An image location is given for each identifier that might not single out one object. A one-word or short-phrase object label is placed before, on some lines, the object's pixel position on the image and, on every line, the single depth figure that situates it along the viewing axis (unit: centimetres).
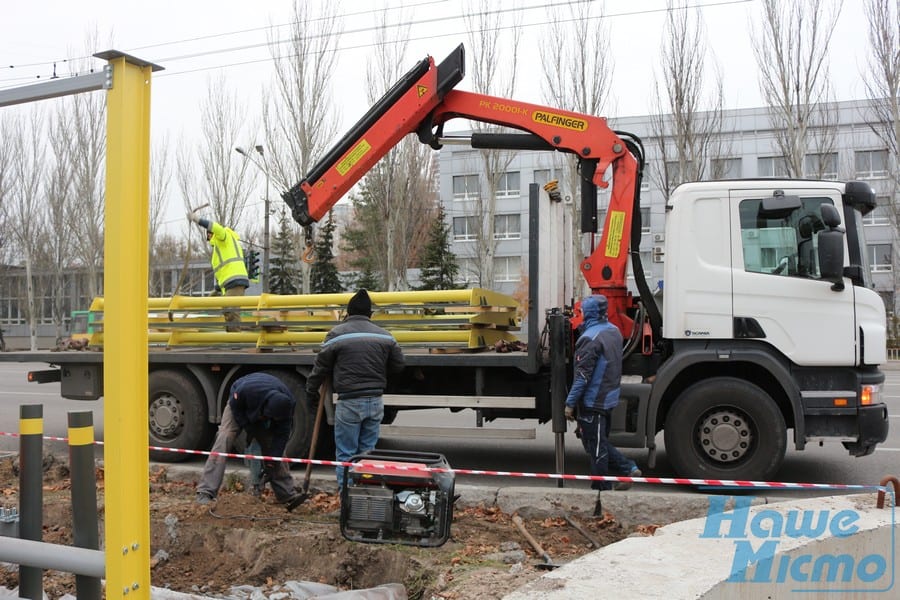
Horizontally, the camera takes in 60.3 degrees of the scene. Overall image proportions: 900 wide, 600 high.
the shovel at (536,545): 494
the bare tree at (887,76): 2602
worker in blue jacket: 664
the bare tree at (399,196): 2945
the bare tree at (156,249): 3662
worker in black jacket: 650
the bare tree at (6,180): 2088
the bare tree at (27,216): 3103
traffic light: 2010
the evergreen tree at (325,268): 4012
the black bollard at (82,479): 330
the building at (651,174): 3362
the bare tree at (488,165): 2756
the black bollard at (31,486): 362
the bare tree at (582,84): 2788
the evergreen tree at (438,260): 3941
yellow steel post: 253
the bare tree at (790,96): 2603
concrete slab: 370
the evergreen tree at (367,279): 3895
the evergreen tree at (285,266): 4441
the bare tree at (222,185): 3519
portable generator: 528
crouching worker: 638
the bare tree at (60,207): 3084
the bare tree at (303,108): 2919
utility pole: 3016
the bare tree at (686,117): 2745
